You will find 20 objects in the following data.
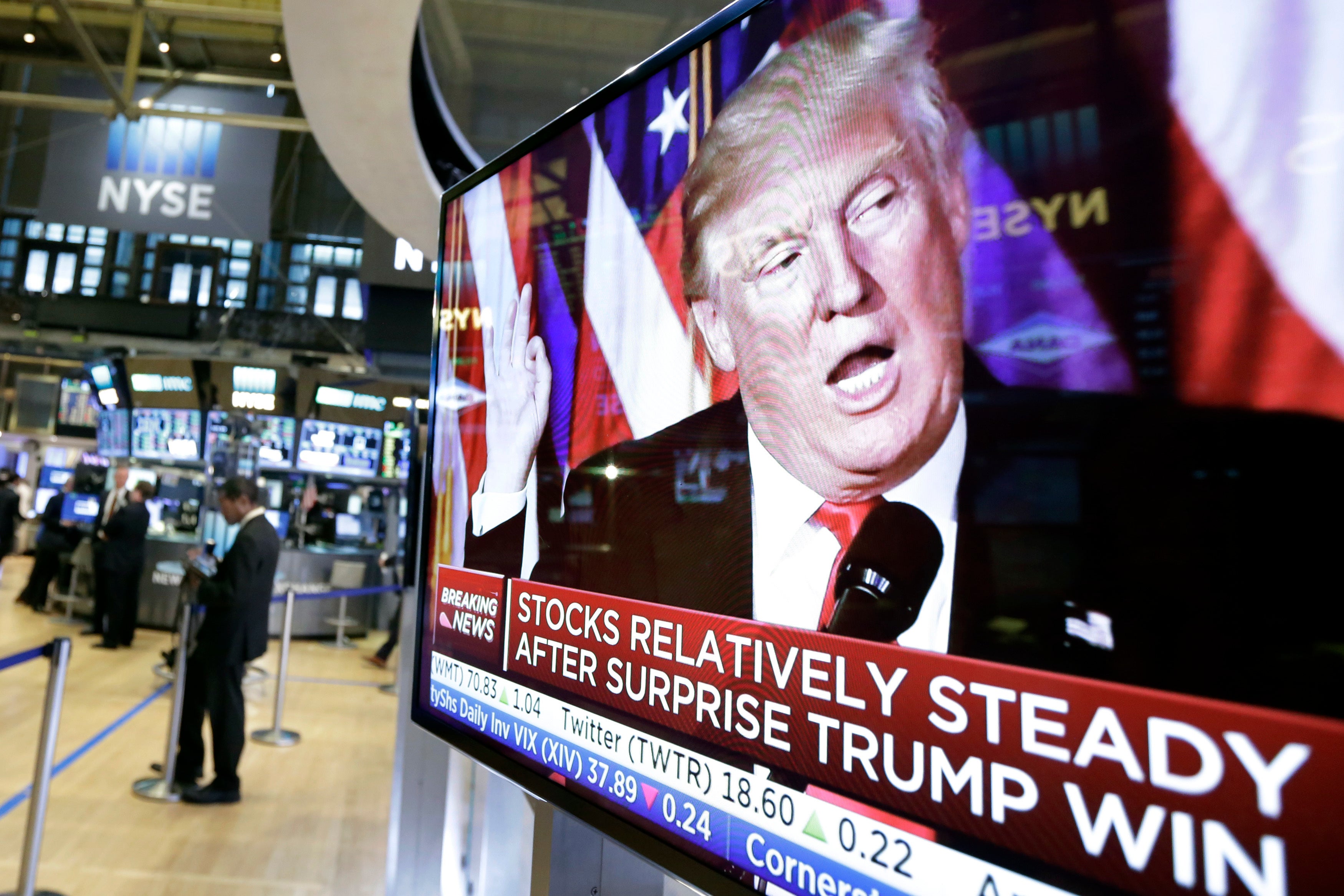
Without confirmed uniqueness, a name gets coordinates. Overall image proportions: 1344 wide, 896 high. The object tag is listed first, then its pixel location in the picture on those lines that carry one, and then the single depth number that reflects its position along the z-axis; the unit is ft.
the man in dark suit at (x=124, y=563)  25.82
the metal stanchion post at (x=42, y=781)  9.50
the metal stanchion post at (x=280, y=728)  17.58
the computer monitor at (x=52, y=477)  48.34
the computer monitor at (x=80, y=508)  38.24
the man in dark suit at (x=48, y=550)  32.19
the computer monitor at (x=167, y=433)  31.04
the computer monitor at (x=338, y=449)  32.68
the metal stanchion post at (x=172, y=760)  13.88
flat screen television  2.07
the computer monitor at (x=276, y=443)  32.24
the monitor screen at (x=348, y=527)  34.04
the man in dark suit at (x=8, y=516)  32.53
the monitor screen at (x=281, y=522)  32.48
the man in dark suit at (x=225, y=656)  13.83
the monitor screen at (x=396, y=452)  33.94
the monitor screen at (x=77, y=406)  50.72
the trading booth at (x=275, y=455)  30.14
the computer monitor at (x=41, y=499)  47.39
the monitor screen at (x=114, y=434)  31.40
